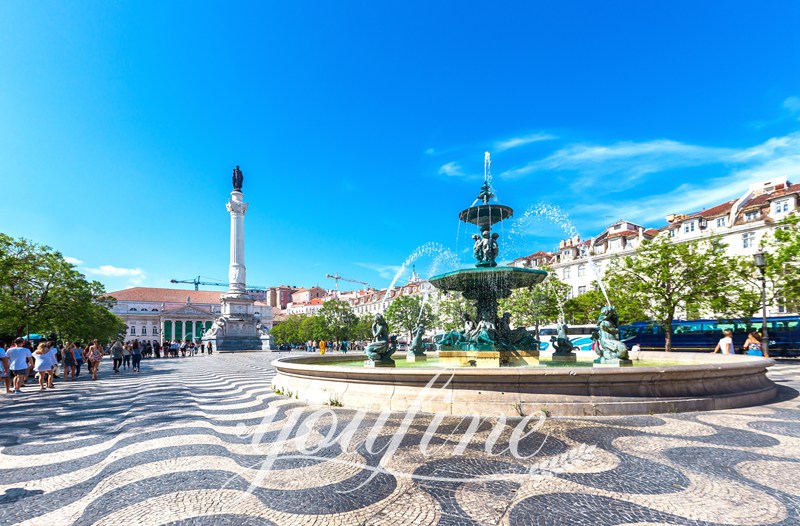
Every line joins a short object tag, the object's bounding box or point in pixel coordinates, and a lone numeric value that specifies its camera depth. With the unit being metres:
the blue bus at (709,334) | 26.91
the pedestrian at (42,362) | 13.23
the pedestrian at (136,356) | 22.21
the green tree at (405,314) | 56.81
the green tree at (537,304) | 42.41
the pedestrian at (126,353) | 24.20
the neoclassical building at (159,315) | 109.81
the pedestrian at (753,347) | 14.70
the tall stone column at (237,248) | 58.72
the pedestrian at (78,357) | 17.81
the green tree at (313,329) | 65.44
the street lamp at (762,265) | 16.12
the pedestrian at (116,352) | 21.40
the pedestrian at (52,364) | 13.78
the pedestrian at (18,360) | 12.55
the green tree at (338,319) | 63.56
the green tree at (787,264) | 22.08
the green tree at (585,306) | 39.47
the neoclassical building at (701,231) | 37.66
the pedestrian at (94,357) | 17.08
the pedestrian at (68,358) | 16.81
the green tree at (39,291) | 20.23
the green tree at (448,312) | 45.45
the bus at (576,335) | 29.52
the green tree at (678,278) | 25.30
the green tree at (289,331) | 84.83
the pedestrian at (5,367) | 12.43
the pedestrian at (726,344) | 14.04
